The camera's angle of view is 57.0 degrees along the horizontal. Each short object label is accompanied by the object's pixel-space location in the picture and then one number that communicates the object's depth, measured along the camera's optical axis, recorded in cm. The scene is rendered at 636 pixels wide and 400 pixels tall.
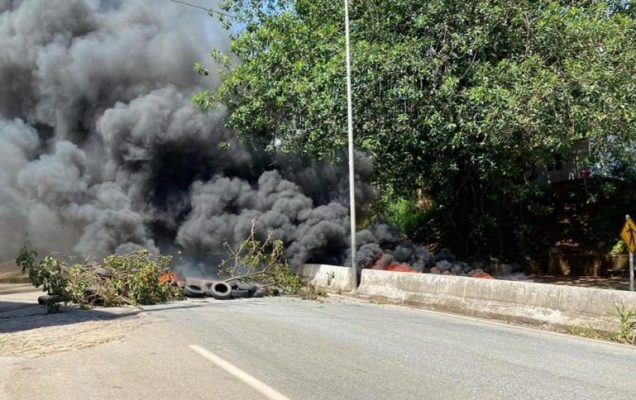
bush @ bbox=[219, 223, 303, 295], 1517
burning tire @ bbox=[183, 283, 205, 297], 1389
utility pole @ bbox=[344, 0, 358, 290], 1488
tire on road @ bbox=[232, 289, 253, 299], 1395
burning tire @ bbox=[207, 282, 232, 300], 1373
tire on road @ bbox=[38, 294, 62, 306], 1102
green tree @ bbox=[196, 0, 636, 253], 1332
